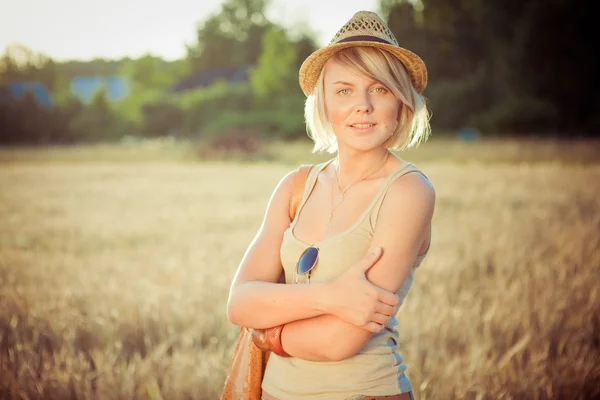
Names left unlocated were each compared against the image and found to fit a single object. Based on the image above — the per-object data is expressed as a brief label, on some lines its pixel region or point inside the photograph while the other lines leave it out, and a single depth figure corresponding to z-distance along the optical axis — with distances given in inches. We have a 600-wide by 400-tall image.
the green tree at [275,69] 1813.5
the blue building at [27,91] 1277.1
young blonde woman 73.9
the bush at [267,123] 1579.1
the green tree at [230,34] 2511.1
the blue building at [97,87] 1835.6
